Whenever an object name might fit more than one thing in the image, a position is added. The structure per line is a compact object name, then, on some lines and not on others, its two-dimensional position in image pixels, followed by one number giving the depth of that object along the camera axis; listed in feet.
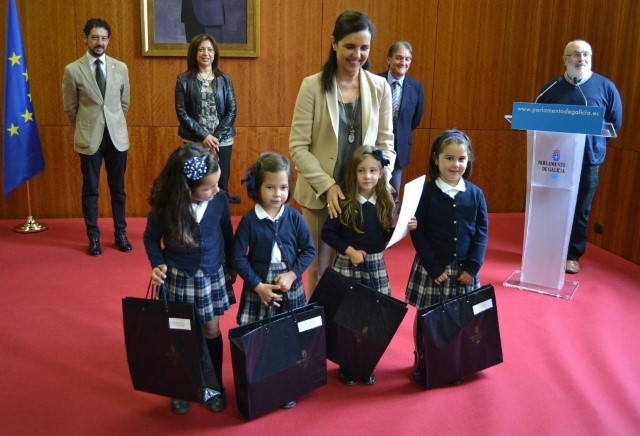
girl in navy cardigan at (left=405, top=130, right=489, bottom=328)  9.52
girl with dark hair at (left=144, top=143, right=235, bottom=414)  8.20
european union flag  16.40
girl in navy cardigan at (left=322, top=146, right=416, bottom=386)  9.08
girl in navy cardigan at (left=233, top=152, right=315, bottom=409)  8.64
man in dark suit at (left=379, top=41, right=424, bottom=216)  16.29
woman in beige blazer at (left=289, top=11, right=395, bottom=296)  9.14
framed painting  18.07
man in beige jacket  15.37
